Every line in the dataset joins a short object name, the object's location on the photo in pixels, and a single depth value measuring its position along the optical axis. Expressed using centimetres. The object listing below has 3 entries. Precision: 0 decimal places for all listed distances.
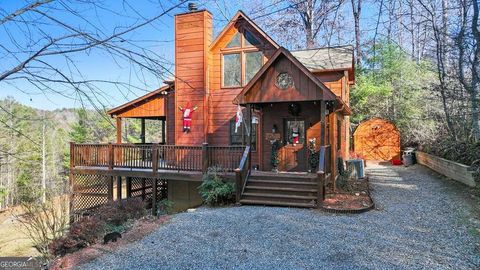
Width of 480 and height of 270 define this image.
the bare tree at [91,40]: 211
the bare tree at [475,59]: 778
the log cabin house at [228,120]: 1022
